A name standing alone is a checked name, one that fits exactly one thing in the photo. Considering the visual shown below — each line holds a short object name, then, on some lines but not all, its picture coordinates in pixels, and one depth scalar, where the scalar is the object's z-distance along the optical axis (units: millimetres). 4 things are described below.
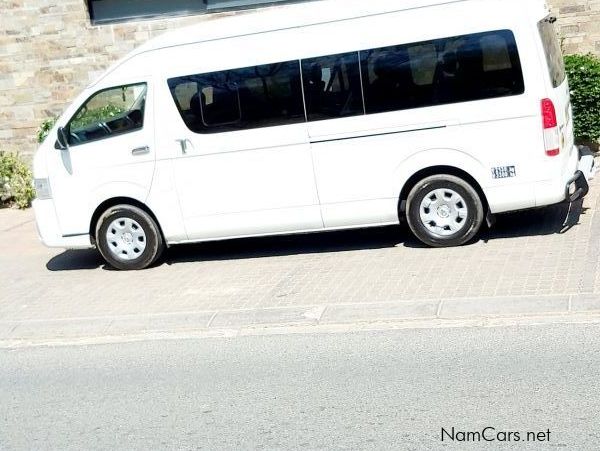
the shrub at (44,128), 14492
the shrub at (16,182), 14555
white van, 8609
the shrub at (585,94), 12047
